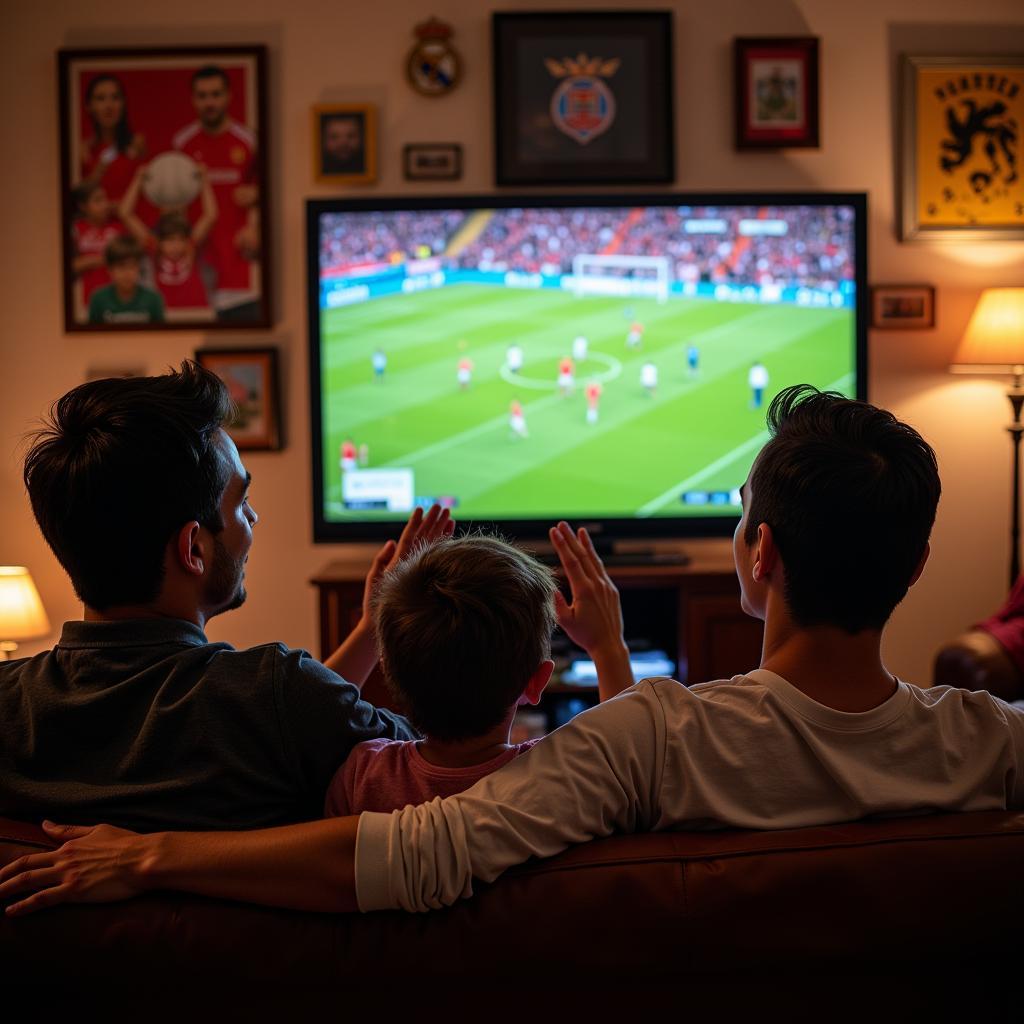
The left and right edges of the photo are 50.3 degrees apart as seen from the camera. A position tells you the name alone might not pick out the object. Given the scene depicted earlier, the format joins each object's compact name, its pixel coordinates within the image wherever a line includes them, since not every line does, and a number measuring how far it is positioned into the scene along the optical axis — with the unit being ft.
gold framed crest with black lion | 13.08
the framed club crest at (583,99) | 12.85
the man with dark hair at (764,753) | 3.10
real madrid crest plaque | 12.82
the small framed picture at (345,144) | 12.92
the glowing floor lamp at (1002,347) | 12.39
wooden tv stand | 11.85
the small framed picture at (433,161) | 13.01
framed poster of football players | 12.99
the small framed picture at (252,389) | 13.09
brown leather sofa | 3.01
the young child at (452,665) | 3.59
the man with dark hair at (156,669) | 3.60
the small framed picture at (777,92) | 12.90
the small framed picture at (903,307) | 13.19
